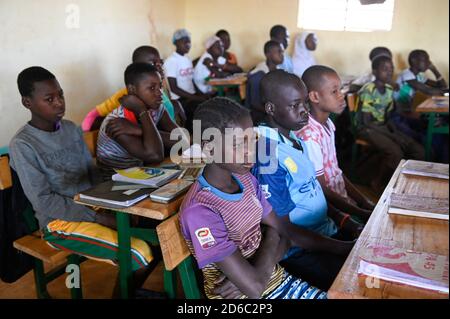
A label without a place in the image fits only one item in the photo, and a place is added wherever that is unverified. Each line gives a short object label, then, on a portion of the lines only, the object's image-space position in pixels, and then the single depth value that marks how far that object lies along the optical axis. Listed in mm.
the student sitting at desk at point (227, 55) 5234
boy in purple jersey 1179
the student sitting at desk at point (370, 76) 4141
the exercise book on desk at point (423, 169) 1529
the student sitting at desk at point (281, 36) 4887
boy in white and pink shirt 1871
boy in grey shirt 1735
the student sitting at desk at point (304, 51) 5027
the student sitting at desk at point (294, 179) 1522
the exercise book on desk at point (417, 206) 1180
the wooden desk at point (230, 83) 4457
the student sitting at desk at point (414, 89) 3955
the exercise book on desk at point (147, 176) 1650
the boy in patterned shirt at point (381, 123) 3533
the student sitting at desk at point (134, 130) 2139
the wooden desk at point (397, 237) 884
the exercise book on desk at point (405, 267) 878
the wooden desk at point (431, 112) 3467
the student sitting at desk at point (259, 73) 3978
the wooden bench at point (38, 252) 1777
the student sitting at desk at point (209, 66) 4867
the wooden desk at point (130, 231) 1437
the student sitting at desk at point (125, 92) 2705
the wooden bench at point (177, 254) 1228
